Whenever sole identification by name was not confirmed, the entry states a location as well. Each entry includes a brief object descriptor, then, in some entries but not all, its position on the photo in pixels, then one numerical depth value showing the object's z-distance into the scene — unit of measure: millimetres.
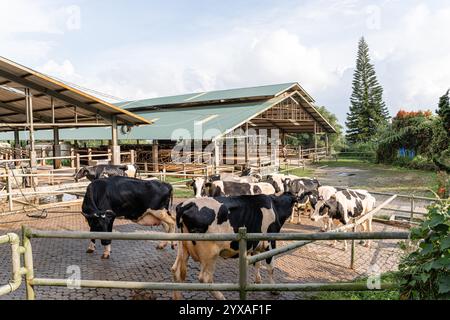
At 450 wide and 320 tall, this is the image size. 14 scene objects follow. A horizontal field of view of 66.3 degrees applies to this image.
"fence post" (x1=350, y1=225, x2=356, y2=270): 6703
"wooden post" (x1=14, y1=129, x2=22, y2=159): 22375
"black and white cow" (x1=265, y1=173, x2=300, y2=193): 12031
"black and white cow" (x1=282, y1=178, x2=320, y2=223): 11742
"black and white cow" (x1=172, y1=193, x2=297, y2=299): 4855
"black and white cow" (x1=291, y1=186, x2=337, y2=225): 9268
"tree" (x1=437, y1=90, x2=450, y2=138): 14274
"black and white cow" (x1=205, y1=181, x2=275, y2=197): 10508
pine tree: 52000
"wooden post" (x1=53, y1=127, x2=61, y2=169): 18531
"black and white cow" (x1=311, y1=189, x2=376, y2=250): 8609
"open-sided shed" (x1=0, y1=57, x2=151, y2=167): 12773
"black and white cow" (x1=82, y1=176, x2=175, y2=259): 7270
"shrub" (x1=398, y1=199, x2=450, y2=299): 2764
